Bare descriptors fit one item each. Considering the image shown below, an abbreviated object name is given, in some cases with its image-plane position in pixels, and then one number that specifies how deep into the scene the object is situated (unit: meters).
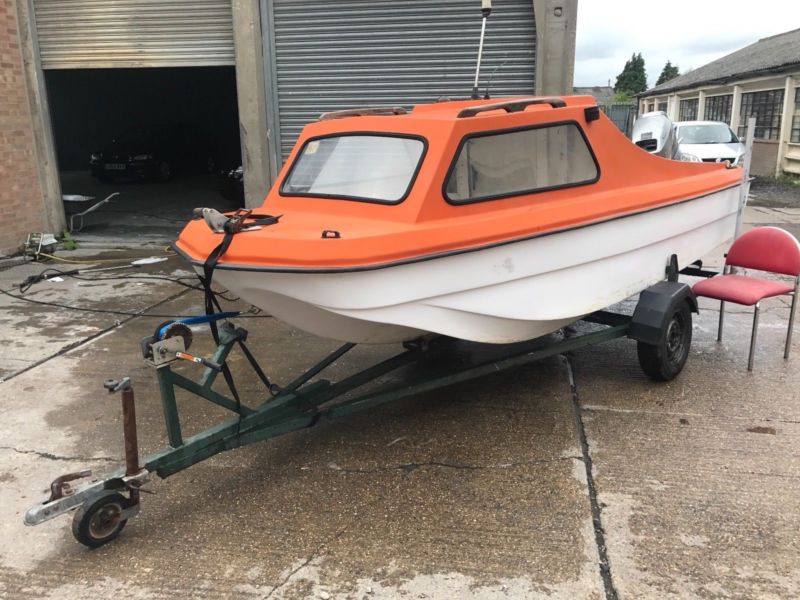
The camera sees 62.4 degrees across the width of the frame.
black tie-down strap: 3.05
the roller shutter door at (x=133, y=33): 8.30
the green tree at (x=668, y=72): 69.19
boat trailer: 2.74
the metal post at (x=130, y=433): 2.76
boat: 3.00
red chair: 4.51
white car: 14.23
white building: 18.69
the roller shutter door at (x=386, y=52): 7.69
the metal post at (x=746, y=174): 5.56
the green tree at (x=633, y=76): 72.88
